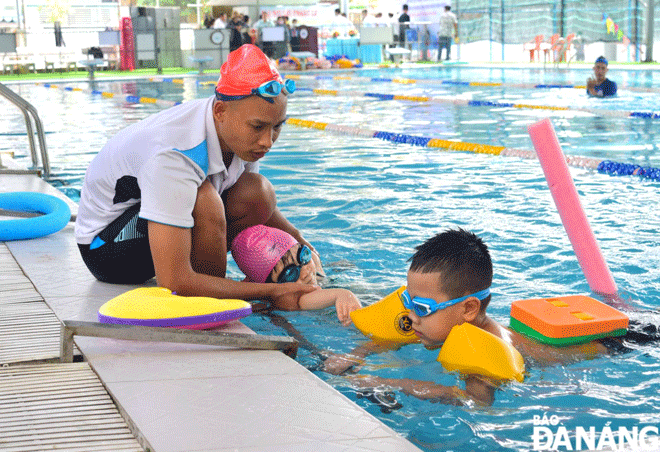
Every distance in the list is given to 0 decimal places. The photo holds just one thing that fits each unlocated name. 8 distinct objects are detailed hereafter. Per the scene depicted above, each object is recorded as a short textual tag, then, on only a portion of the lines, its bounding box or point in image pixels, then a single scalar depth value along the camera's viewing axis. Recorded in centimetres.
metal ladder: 603
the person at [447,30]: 2850
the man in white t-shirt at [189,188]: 274
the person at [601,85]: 1323
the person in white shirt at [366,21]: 3053
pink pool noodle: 328
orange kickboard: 276
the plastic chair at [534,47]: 2502
